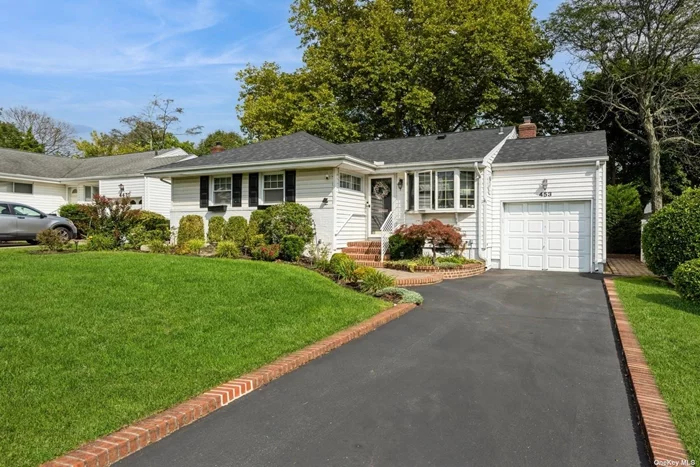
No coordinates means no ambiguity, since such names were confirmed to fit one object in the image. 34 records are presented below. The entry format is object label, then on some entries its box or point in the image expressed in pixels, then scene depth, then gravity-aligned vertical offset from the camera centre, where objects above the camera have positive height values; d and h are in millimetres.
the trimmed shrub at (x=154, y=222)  15188 +448
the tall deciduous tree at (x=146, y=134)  40281 +9557
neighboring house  22500 +2806
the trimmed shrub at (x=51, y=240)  11023 -165
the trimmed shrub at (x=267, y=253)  12008 -519
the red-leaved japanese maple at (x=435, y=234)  12016 +9
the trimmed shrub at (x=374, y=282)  8875 -981
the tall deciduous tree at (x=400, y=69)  23656 +9289
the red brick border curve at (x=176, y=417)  2947 -1464
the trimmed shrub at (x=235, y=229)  14048 +159
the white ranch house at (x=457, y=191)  13234 +1377
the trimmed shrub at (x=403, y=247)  13266 -388
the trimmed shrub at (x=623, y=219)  18438 +670
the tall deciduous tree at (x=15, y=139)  38341 +8264
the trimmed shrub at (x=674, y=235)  9125 -1
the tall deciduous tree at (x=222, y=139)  45031 +10016
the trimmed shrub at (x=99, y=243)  12254 -265
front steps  13664 -537
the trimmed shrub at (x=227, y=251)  12312 -479
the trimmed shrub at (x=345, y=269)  9695 -791
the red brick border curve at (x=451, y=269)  11609 -952
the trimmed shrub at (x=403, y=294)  8297 -1164
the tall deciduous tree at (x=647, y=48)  16891 +7678
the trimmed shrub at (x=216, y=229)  14609 +160
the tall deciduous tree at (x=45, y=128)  42969 +10617
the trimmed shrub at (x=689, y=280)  7684 -801
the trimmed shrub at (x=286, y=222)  13195 +359
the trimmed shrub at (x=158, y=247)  12852 -392
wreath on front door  15031 +1513
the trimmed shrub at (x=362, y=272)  9281 -796
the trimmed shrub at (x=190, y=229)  15156 +165
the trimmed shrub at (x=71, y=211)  20375 +1056
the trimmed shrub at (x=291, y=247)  12078 -360
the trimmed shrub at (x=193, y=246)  12984 -368
